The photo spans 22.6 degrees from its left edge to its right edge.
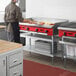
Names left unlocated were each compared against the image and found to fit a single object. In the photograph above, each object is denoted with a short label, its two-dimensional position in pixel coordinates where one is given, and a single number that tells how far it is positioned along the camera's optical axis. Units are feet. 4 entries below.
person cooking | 15.72
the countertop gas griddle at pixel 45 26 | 13.52
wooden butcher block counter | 7.34
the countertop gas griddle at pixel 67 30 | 12.44
